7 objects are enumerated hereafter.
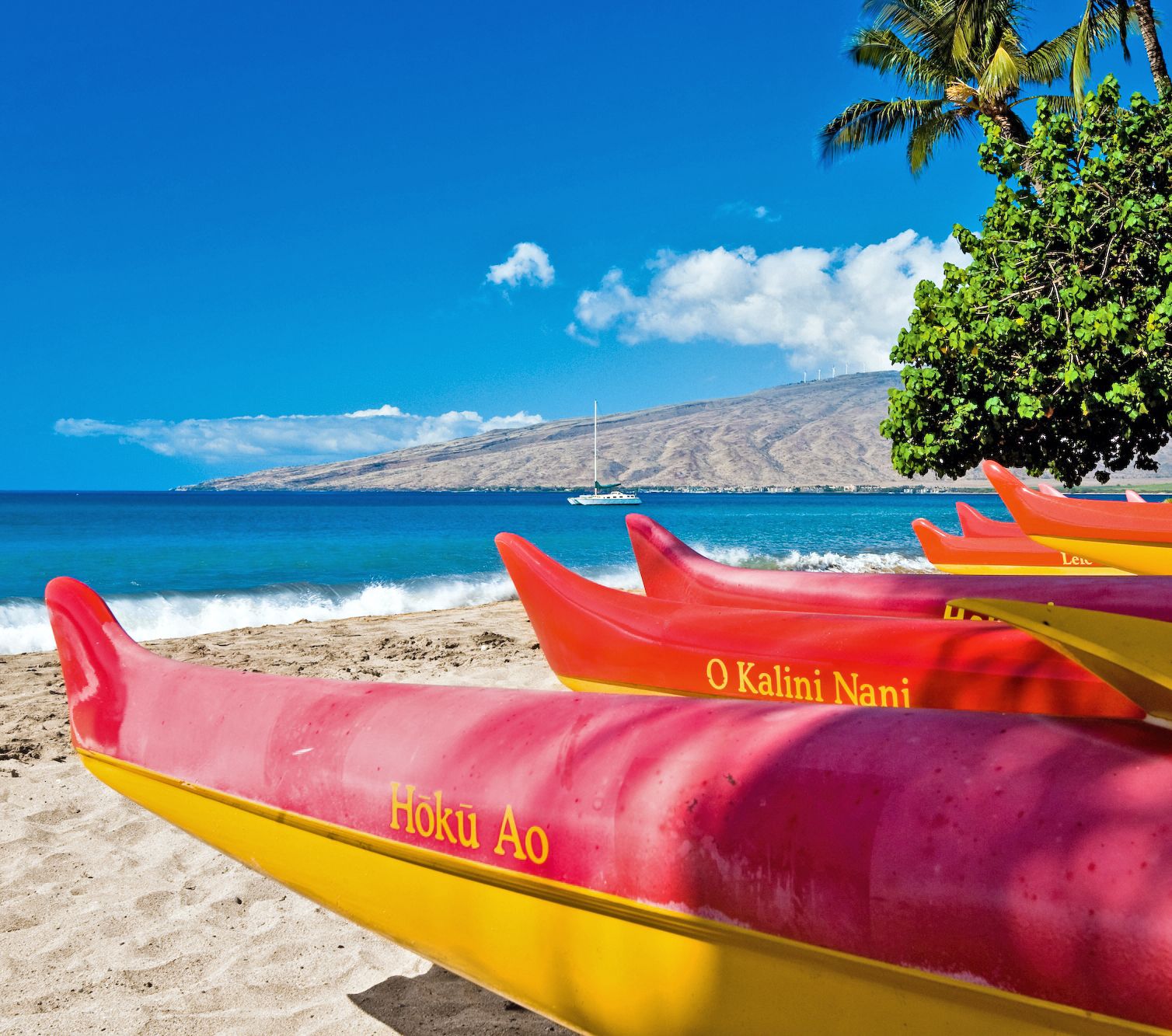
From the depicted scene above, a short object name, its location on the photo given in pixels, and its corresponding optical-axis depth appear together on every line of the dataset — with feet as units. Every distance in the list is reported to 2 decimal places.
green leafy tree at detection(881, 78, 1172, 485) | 29.43
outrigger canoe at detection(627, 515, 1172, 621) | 13.06
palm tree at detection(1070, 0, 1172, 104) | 33.30
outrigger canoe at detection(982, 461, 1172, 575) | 22.09
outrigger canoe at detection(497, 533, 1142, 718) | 9.93
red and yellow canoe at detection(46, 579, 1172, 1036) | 4.03
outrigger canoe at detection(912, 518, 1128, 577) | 28.76
